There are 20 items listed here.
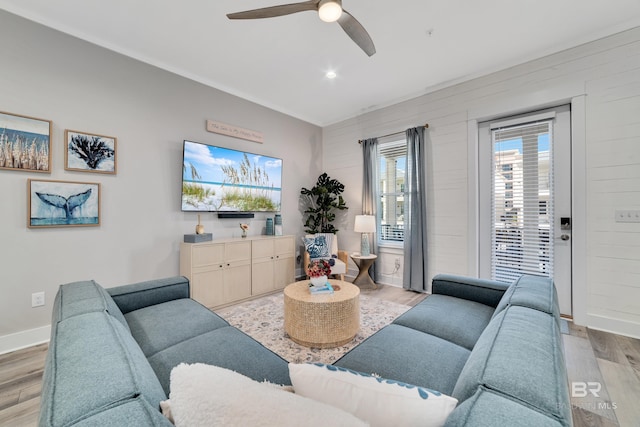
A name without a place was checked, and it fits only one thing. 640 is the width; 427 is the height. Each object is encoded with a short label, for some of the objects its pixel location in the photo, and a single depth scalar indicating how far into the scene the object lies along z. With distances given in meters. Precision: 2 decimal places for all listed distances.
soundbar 3.55
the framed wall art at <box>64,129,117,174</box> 2.48
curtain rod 3.64
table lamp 3.95
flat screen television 3.22
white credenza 2.99
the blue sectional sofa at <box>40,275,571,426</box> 0.57
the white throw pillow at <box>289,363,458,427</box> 0.61
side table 3.90
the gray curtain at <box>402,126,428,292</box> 3.66
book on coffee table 2.37
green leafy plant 4.55
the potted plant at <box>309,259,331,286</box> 2.40
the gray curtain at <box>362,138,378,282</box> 4.26
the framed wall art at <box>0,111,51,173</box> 2.20
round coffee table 2.13
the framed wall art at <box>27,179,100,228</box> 2.31
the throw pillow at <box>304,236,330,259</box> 3.95
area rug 2.09
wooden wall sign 3.47
